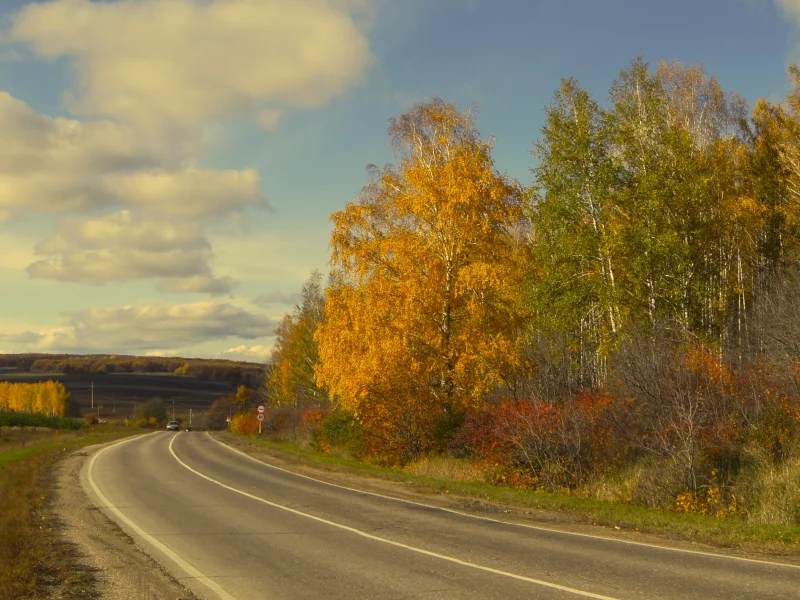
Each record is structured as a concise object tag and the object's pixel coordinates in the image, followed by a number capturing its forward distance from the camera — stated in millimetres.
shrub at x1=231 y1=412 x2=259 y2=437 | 58500
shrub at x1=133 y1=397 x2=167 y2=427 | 136875
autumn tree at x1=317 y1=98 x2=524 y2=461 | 25016
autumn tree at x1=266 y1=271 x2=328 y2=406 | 57094
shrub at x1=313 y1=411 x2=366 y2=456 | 29623
